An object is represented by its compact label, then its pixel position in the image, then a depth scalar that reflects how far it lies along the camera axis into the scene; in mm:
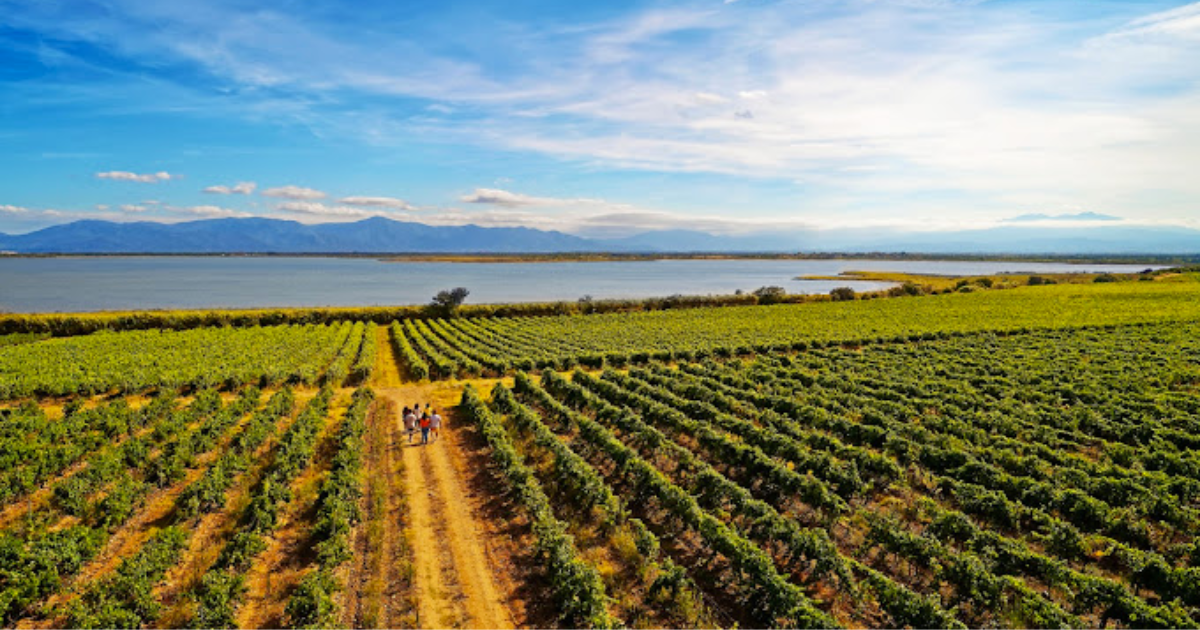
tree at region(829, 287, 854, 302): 91375
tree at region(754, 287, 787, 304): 89500
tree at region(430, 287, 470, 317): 76938
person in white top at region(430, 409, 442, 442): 24658
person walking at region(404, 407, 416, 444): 24295
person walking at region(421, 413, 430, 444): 23767
